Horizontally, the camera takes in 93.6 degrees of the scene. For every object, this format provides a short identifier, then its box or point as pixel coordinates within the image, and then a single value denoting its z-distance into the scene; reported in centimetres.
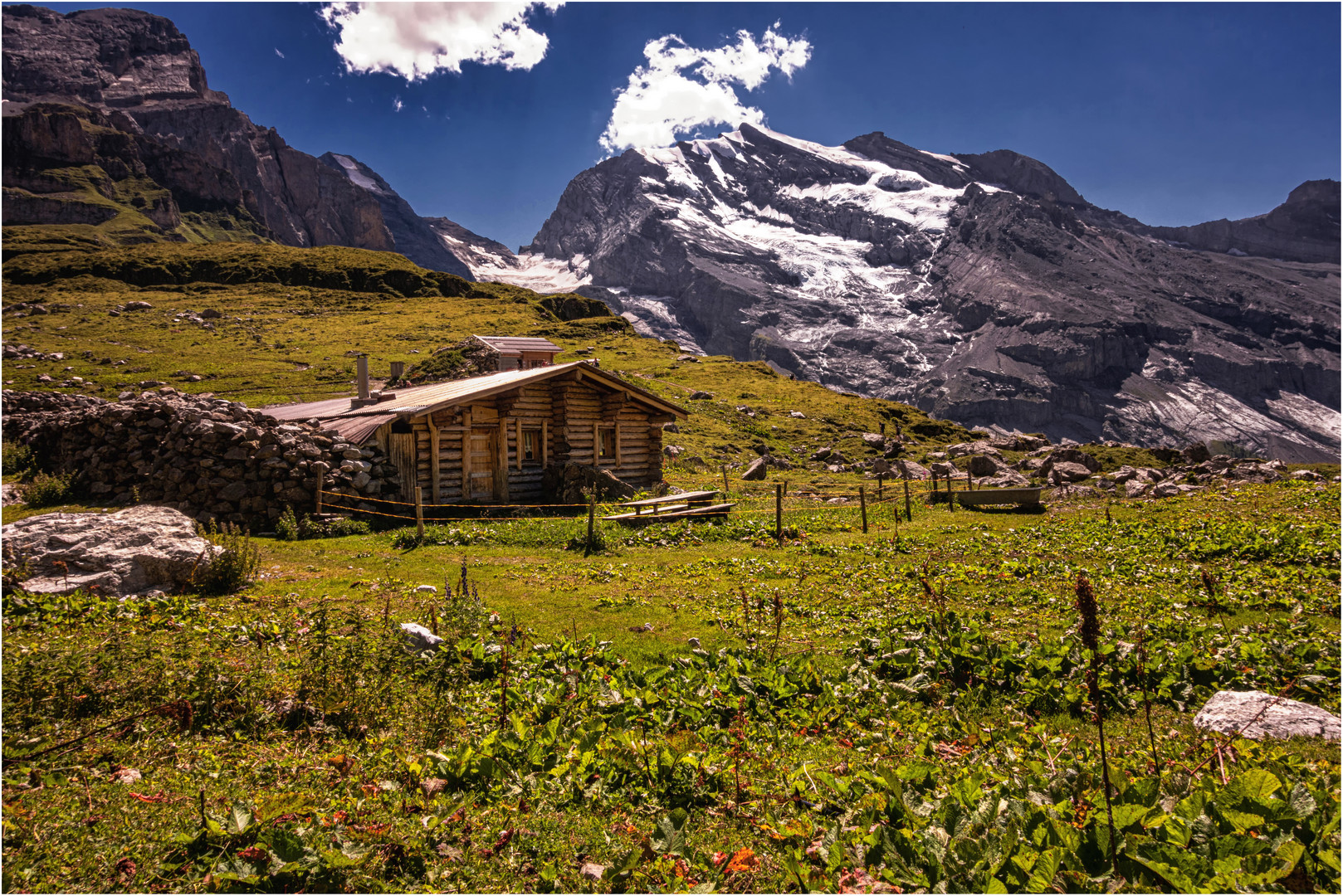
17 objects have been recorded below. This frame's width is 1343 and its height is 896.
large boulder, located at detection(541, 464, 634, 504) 2591
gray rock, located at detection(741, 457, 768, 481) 3759
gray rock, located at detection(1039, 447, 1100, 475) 3756
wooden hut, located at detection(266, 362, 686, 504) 2342
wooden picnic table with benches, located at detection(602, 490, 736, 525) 2169
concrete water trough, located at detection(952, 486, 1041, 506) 2416
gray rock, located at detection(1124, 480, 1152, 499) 2864
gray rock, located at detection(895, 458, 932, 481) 3904
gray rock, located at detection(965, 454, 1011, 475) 3644
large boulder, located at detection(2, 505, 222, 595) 996
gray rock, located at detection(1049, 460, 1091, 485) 3376
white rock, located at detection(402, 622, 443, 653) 862
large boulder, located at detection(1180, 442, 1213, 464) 4050
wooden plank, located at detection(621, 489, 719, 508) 2200
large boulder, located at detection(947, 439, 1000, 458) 4731
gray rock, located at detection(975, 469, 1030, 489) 3275
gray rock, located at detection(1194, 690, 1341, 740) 625
